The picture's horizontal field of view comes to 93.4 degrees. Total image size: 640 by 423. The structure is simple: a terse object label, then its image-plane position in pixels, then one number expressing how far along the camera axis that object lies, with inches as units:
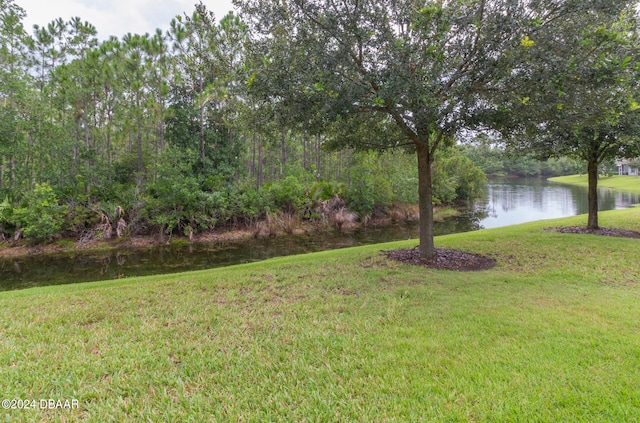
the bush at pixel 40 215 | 462.9
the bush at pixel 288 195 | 635.5
